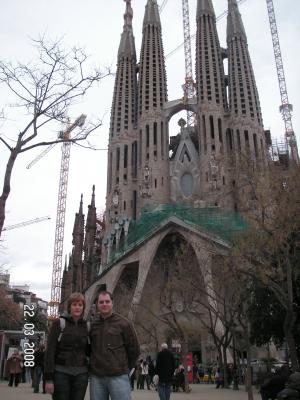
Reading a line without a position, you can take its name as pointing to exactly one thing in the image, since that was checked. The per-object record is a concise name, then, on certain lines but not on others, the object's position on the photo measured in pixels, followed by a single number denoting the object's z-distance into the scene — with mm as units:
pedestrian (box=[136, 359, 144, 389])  20641
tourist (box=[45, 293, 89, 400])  4051
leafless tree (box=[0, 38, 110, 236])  9959
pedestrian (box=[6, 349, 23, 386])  15367
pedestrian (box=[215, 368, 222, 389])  20794
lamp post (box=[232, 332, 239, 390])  18828
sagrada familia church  42844
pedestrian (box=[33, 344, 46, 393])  13352
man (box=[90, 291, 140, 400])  4043
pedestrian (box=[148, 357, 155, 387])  19030
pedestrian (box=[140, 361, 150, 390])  20547
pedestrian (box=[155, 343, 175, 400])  9031
